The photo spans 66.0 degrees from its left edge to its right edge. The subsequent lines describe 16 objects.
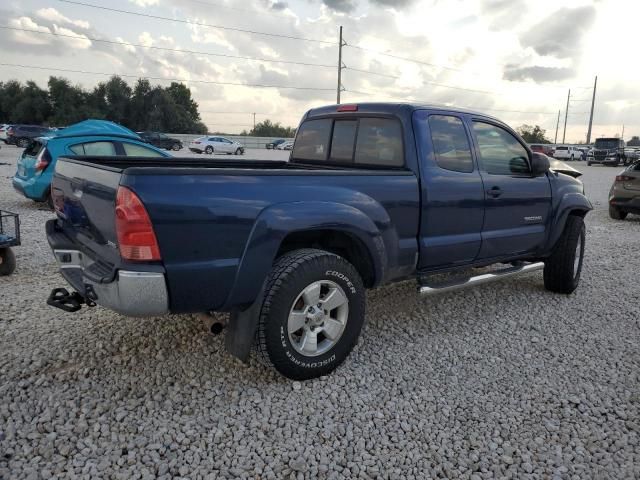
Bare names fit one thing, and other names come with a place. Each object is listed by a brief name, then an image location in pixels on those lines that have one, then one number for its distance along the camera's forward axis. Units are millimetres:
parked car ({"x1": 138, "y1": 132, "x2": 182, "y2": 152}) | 35597
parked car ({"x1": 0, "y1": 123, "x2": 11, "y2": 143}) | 34928
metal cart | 5152
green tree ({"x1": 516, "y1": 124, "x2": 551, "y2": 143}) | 72938
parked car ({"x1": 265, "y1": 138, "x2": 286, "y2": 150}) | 49125
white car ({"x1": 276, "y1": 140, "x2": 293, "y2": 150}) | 47241
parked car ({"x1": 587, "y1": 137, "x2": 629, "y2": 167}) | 35625
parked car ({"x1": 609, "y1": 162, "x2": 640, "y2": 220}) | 10492
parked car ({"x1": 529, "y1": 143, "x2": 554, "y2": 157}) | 38209
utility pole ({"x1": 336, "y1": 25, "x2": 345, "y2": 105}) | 47844
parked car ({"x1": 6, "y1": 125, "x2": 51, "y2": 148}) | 32406
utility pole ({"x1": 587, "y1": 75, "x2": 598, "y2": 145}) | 68000
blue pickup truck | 2646
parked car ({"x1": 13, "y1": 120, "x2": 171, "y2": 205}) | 8492
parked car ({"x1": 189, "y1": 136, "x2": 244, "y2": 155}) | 34969
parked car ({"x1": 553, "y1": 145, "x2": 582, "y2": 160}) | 44344
